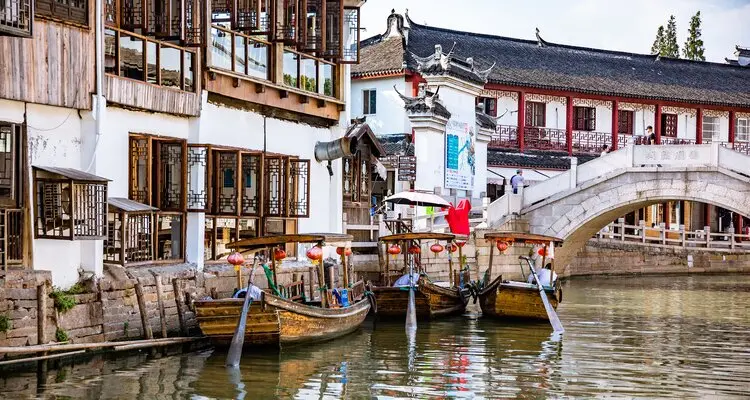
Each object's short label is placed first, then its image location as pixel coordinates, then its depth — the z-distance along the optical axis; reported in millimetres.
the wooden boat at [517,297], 22391
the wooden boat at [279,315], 16234
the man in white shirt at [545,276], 23494
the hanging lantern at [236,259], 16859
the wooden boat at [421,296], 21812
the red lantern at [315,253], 18141
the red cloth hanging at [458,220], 27594
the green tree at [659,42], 57194
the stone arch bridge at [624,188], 29141
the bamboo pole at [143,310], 16250
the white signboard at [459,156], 31531
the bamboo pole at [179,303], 17297
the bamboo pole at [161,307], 16625
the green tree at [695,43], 56188
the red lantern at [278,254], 18172
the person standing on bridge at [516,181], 34250
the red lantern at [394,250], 22453
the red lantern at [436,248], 24359
